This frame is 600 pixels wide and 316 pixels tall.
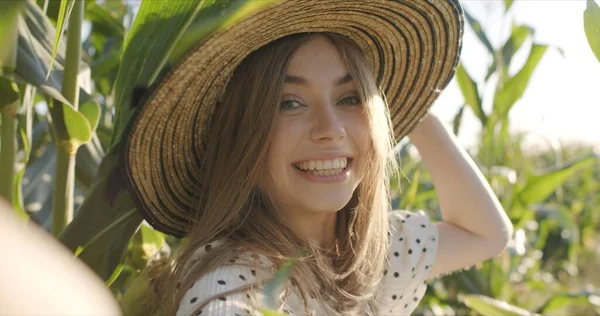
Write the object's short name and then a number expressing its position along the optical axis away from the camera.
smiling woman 0.85
